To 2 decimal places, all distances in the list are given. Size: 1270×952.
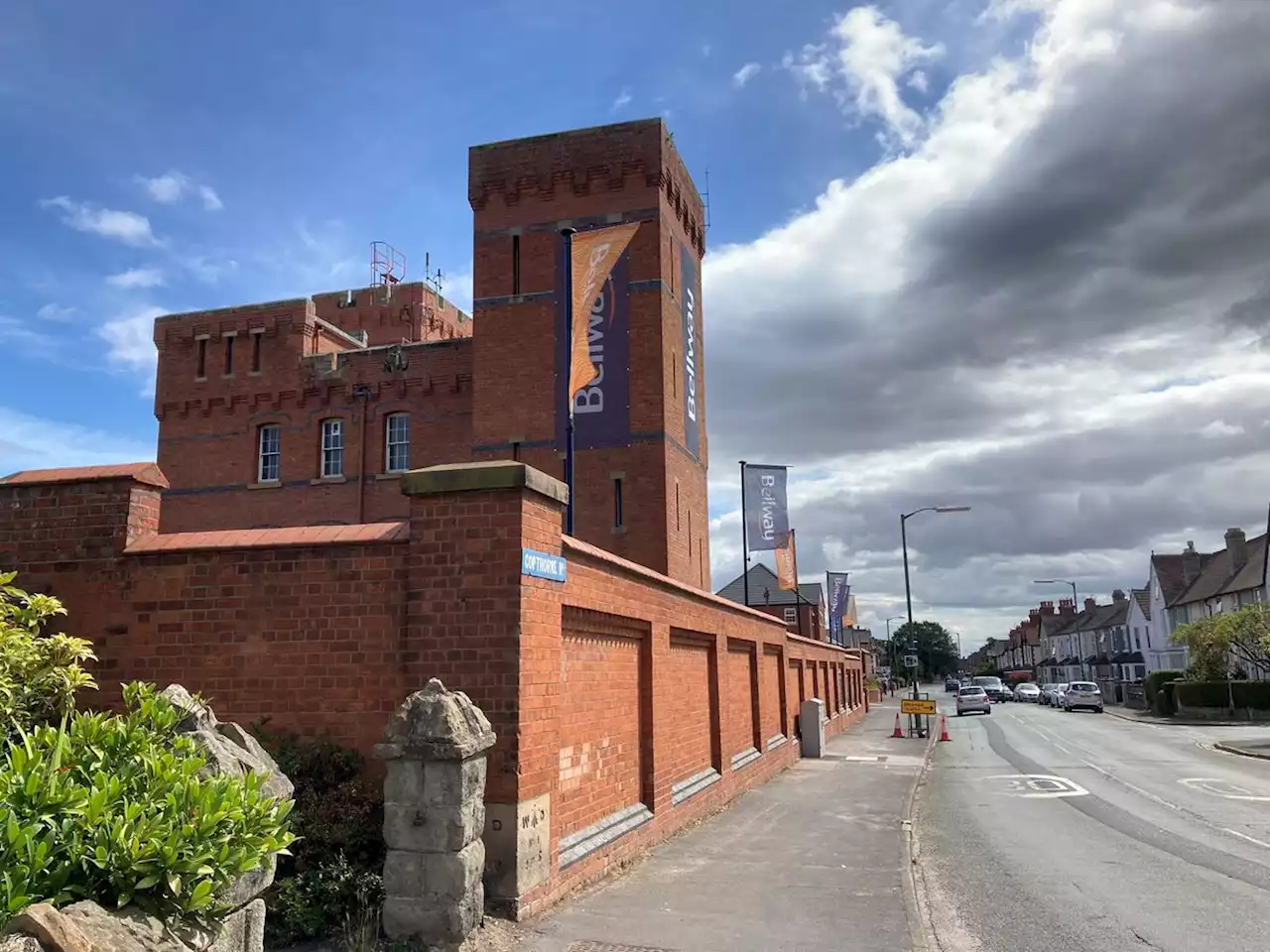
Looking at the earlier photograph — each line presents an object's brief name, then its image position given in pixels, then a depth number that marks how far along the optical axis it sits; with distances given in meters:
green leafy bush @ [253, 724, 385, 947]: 6.12
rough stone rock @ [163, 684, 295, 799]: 4.73
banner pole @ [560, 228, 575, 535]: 12.44
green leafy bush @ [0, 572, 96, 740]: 6.27
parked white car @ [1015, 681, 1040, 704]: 68.59
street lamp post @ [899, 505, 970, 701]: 37.11
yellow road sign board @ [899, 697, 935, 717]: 31.06
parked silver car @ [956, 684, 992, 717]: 49.16
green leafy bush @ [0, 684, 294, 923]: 3.28
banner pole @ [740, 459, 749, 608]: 30.60
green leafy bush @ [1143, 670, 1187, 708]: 46.81
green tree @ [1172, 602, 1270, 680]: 37.47
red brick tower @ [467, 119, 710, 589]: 23.23
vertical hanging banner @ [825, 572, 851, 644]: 47.34
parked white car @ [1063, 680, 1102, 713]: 50.41
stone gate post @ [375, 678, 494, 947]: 5.98
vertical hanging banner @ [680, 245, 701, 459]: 25.72
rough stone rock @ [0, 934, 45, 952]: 2.64
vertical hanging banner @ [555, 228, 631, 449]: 16.58
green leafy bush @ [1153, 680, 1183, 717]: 43.78
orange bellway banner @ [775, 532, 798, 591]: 32.22
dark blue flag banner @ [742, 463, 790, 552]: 30.28
